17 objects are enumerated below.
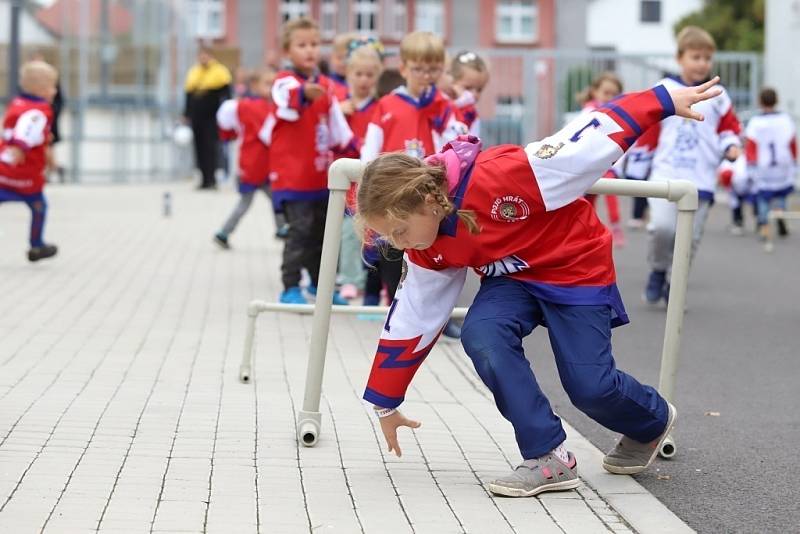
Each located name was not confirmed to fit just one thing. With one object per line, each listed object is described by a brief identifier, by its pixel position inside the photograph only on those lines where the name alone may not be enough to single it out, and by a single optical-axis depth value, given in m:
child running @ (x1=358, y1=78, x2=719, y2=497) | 4.81
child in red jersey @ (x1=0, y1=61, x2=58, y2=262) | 11.91
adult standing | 25.27
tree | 53.81
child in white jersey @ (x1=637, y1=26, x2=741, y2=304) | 10.12
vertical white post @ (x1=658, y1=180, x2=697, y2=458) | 5.36
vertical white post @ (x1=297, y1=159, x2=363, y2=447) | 5.46
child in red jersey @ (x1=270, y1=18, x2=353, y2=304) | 9.69
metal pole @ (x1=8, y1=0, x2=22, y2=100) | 23.67
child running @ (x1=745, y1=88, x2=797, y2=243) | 17.47
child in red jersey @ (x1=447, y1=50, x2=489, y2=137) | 9.73
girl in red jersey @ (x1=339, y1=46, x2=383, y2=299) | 10.09
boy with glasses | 8.58
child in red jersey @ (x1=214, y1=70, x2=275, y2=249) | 13.48
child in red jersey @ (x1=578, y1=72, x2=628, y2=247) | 15.20
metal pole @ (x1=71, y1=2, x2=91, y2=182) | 25.80
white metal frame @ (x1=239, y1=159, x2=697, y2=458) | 5.34
